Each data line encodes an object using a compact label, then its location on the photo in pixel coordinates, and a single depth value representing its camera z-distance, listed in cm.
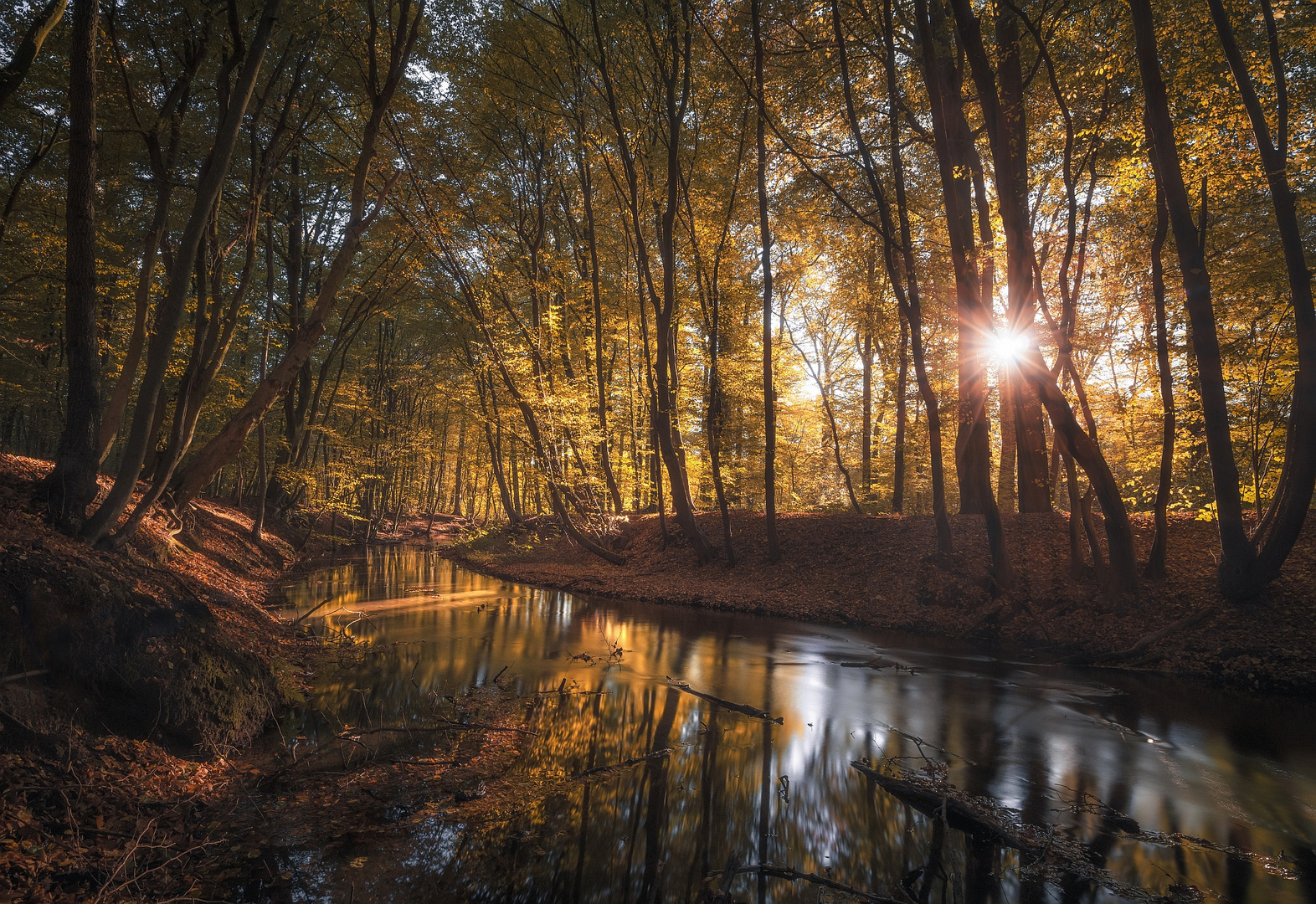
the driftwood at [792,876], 329
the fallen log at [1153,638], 879
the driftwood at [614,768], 486
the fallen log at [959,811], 405
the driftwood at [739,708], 659
